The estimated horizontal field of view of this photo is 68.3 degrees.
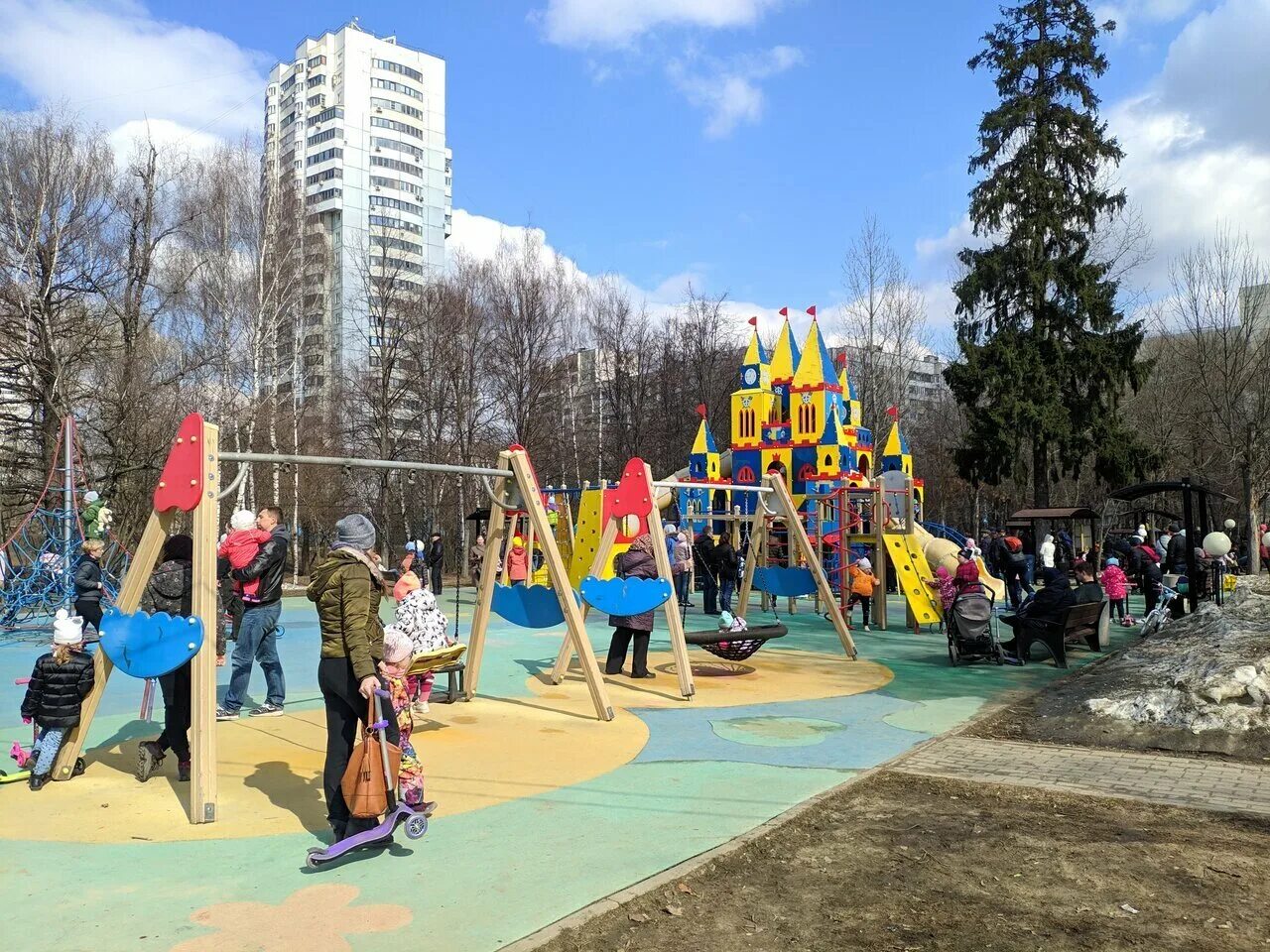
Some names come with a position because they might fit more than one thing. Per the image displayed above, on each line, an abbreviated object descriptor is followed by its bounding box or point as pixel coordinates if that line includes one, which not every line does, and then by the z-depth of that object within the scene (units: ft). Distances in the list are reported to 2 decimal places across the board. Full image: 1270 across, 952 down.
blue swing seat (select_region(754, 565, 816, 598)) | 46.13
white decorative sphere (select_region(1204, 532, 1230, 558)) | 50.75
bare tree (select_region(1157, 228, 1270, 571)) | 75.10
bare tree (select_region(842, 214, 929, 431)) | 116.88
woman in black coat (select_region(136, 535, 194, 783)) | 20.81
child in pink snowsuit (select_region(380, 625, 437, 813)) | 16.19
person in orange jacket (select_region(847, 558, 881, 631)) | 52.54
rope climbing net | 50.78
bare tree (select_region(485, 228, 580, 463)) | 114.11
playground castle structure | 74.18
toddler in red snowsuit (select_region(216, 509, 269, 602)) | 26.16
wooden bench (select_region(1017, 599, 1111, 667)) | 38.45
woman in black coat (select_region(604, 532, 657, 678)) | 33.73
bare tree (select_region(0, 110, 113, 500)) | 68.54
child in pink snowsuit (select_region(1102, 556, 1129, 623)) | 50.80
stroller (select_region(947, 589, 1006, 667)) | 38.24
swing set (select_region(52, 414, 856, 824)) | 18.39
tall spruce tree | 96.02
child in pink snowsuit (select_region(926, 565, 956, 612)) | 43.81
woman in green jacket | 15.62
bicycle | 46.03
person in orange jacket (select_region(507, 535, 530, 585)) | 64.25
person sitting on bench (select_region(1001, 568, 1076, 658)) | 38.88
